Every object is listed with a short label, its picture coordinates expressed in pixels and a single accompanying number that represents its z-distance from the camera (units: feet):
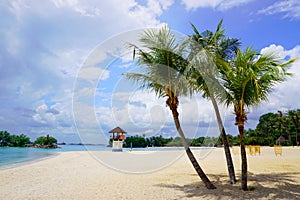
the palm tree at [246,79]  19.04
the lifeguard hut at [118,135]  89.15
